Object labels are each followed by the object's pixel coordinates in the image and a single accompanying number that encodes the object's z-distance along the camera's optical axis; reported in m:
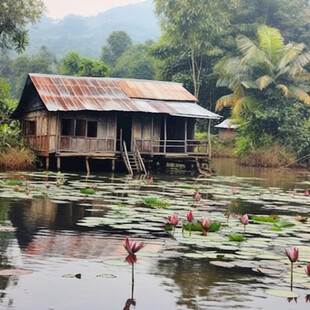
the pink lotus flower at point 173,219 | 6.26
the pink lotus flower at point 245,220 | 7.05
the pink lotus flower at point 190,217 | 6.66
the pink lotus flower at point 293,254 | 4.53
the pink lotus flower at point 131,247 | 4.30
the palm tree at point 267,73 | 29.28
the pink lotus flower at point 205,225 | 6.64
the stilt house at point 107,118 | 21.75
